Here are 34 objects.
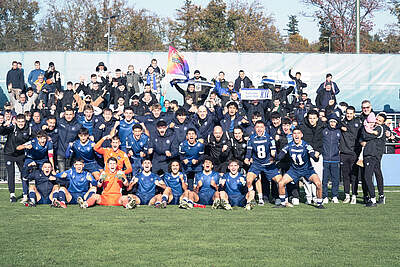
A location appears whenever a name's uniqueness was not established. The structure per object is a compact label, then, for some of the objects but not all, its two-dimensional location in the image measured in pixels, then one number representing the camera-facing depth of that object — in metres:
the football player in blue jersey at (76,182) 11.90
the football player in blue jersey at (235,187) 11.84
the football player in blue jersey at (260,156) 11.91
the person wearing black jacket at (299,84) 19.12
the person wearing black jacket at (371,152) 12.02
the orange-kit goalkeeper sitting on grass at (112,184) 11.90
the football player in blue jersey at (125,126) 13.21
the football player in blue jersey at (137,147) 12.64
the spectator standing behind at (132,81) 18.61
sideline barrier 21.41
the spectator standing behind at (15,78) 19.11
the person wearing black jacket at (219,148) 12.40
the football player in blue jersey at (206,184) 11.94
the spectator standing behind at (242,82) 18.58
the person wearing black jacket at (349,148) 12.65
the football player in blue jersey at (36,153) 12.14
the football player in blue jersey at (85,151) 12.46
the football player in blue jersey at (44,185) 11.91
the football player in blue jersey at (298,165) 11.66
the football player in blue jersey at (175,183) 11.98
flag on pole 19.78
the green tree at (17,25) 50.03
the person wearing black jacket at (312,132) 12.53
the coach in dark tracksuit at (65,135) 12.96
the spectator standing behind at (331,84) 18.06
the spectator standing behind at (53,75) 18.80
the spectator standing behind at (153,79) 18.69
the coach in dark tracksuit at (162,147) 12.60
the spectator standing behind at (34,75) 19.57
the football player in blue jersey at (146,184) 11.89
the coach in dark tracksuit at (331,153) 12.49
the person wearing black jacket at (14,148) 12.45
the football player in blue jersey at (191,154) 12.25
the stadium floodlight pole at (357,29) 25.94
